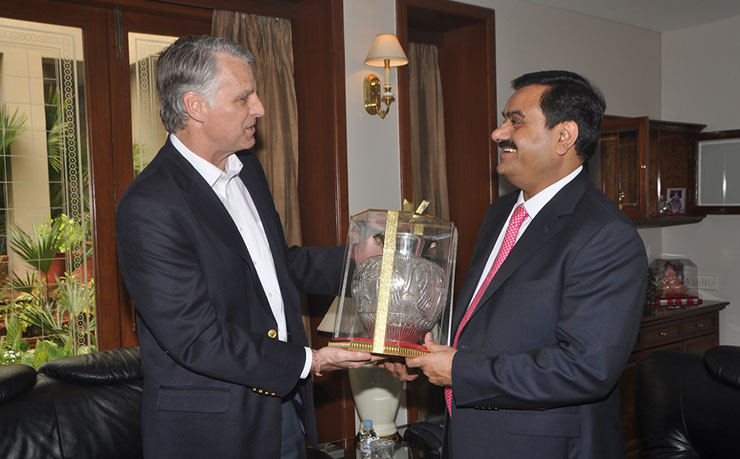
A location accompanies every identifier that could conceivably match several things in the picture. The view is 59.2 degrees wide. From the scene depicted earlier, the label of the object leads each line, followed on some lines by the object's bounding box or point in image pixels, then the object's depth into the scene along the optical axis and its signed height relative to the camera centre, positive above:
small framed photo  4.86 -0.05
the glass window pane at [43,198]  2.89 +0.05
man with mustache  1.51 -0.27
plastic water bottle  2.41 -0.91
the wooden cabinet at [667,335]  4.15 -0.95
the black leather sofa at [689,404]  1.93 -0.65
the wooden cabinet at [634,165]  4.27 +0.21
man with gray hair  1.63 -0.21
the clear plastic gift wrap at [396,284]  1.70 -0.22
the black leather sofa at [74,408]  1.97 -0.64
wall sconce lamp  3.23 +0.70
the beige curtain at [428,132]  4.21 +0.45
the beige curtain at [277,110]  3.40 +0.50
